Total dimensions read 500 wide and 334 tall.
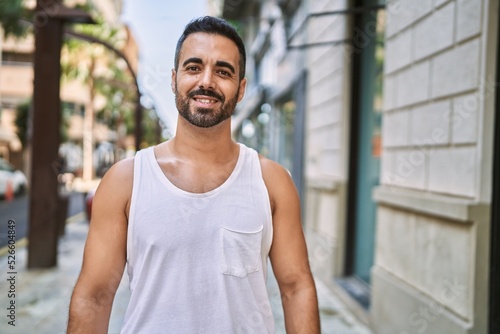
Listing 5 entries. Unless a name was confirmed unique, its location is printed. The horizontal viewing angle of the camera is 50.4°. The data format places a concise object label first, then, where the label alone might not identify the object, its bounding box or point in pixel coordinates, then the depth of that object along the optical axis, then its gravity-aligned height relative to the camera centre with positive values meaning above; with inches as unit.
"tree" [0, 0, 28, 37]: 583.8 +154.2
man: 63.4 -8.8
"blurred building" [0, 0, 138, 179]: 1179.2 +148.1
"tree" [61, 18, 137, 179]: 989.2 +190.6
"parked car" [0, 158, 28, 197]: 741.9 -41.1
